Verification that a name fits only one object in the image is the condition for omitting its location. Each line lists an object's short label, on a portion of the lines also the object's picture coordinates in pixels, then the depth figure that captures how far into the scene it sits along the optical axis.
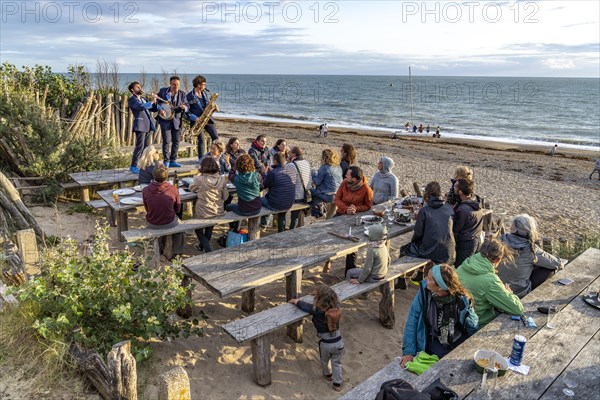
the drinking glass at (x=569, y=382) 2.82
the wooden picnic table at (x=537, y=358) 2.88
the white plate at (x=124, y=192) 6.99
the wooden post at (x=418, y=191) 8.77
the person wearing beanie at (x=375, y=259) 5.09
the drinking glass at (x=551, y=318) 3.61
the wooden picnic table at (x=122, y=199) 6.79
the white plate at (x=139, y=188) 7.21
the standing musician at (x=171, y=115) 8.73
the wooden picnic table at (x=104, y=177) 7.98
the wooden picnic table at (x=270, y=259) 4.66
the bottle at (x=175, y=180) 8.34
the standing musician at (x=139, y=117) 8.30
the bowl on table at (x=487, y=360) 2.98
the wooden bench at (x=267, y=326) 4.17
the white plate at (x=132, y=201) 6.65
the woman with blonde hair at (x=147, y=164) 7.12
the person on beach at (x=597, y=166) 17.65
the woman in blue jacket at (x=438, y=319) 3.50
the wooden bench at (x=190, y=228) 5.84
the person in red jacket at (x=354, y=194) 6.63
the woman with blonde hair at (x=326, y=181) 7.77
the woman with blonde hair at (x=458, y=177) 6.37
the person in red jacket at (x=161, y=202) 5.91
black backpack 2.33
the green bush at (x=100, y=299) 3.93
